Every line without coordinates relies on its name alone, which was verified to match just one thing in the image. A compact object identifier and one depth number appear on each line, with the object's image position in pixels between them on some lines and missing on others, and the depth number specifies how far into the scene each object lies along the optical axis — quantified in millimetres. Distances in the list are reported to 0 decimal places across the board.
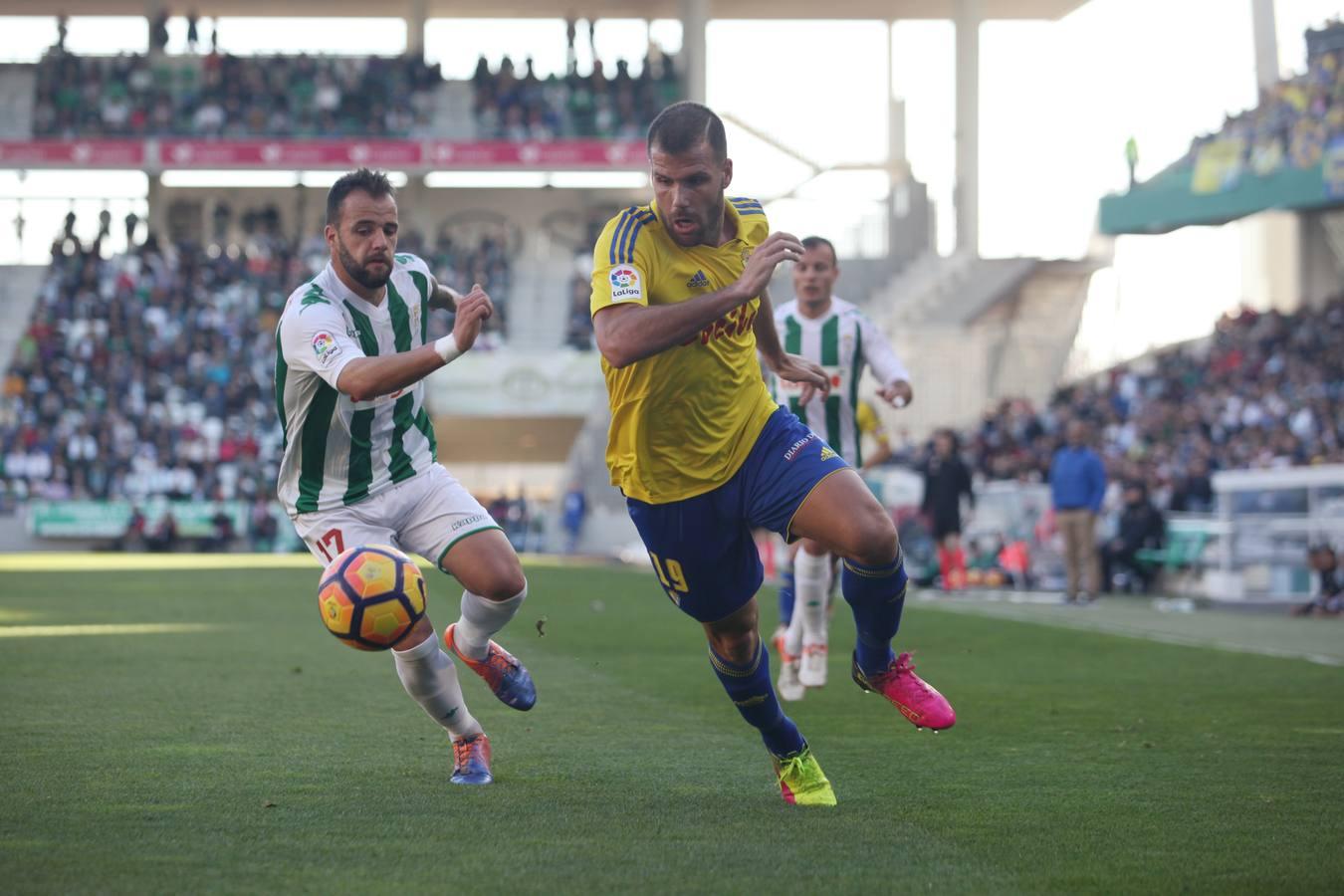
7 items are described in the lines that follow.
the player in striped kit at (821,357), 9961
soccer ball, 5988
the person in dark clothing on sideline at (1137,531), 23344
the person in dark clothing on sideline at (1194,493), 24328
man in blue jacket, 20625
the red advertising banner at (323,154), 45625
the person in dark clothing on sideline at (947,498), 21422
